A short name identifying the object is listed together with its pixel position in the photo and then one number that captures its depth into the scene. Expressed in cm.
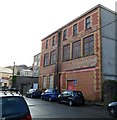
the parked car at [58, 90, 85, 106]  1131
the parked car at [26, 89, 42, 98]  1713
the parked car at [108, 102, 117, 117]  758
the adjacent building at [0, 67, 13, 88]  4287
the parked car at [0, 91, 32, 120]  294
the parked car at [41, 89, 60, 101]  1405
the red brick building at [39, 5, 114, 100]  1345
